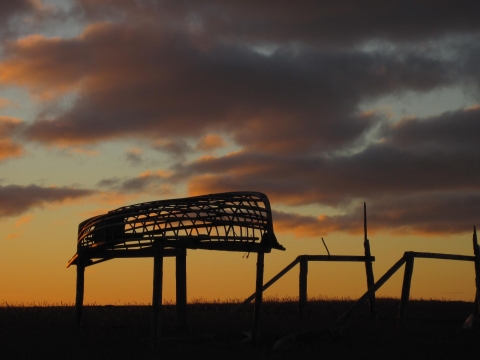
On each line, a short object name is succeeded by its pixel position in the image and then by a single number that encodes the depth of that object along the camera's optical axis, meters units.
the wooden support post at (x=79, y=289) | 26.67
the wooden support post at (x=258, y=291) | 21.95
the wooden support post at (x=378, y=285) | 23.00
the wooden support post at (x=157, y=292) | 21.31
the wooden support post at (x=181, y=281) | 25.62
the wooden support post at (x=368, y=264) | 31.31
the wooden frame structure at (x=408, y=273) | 23.72
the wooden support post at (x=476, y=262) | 26.23
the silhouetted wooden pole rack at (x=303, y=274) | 29.11
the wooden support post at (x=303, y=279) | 29.17
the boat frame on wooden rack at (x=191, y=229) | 21.25
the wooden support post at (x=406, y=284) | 25.14
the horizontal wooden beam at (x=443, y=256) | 25.39
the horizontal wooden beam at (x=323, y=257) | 29.64
